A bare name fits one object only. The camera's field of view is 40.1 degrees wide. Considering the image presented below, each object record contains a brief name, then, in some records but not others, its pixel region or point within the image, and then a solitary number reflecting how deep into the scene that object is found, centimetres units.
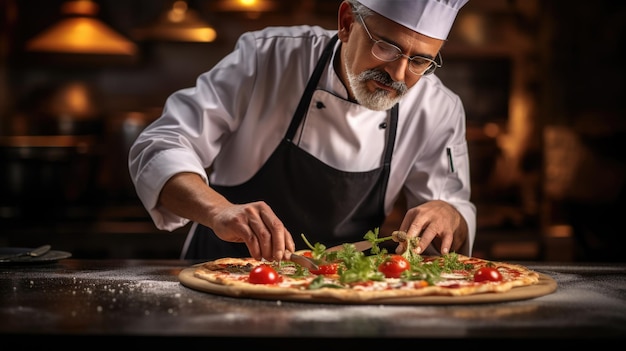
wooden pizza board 178
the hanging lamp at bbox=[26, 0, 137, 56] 610
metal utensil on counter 237
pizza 181
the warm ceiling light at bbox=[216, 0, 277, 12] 547
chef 273
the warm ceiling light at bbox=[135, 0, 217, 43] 607
